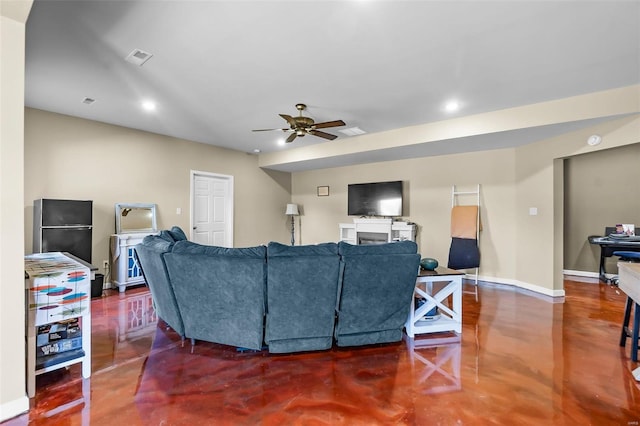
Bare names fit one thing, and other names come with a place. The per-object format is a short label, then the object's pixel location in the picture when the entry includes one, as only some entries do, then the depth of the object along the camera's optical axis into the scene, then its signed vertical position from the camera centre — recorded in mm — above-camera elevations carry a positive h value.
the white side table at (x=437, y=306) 2791 -908
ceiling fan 3446 +1066
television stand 5625 -337
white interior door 5719 +82
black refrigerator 3623 -174
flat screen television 5789 +303
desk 4470 -499
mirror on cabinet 4609 -85
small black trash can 4020 -1006
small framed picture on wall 7016 +532
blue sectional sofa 2293 -632
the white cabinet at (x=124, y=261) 4355 -733
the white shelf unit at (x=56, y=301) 1830 -586
